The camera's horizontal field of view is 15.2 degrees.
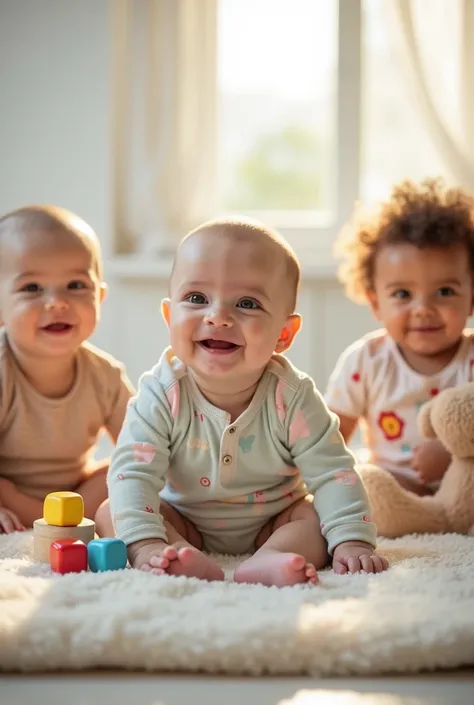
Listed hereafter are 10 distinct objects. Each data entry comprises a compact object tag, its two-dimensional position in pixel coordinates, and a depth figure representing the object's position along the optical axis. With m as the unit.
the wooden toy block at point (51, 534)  1.66
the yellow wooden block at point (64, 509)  1.65
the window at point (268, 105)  2.50
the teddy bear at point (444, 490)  1.81
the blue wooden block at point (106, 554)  1.59
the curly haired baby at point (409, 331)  1.98
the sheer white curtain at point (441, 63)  2.42
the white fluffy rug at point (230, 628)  1.40
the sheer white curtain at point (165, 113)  2.51
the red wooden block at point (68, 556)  1.60
